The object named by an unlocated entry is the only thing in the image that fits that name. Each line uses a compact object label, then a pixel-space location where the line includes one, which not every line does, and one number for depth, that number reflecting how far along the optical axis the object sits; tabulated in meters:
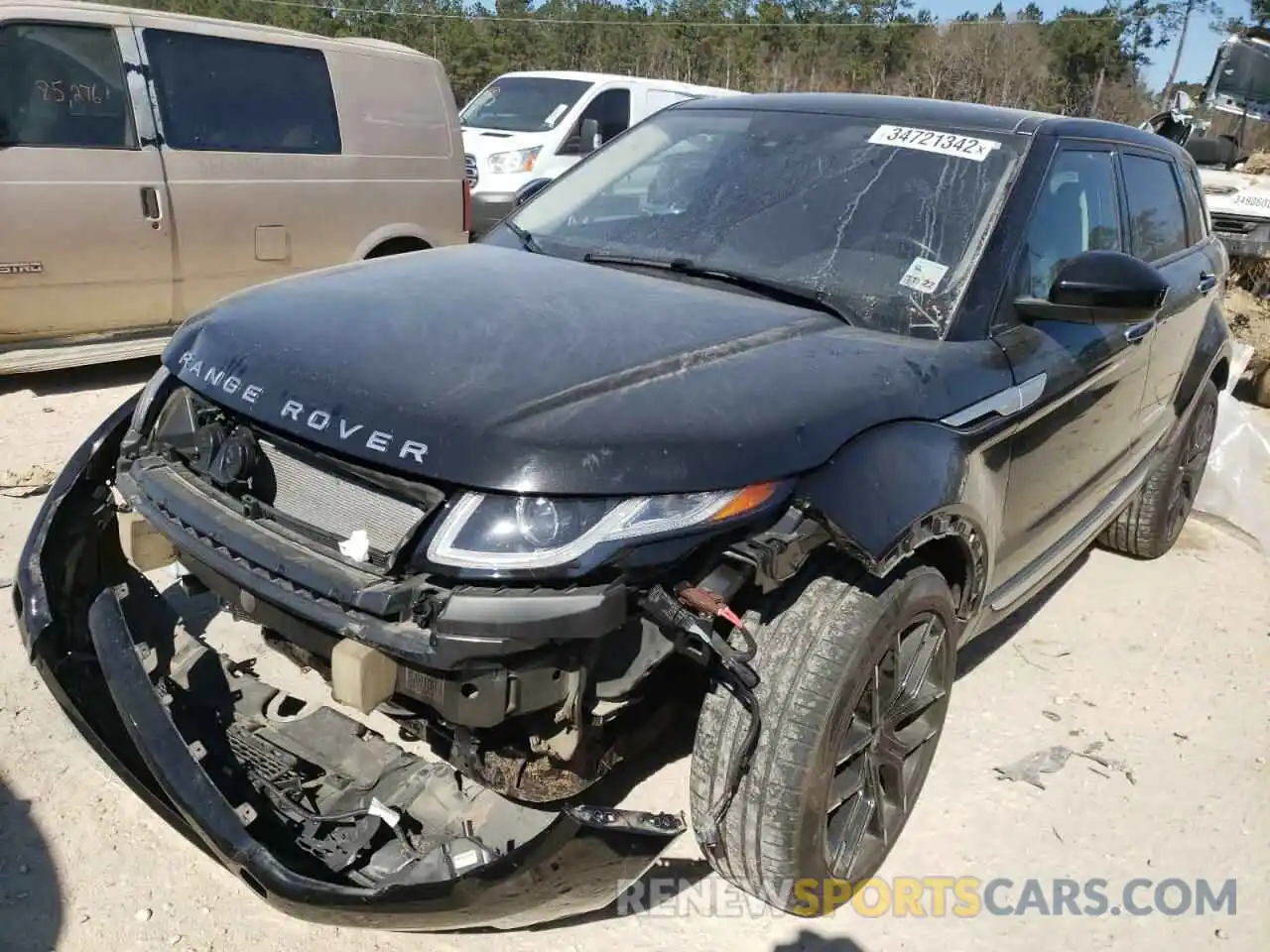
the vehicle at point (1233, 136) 8.13
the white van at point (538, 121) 10.17
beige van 5.32
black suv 1.92
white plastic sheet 5.49
